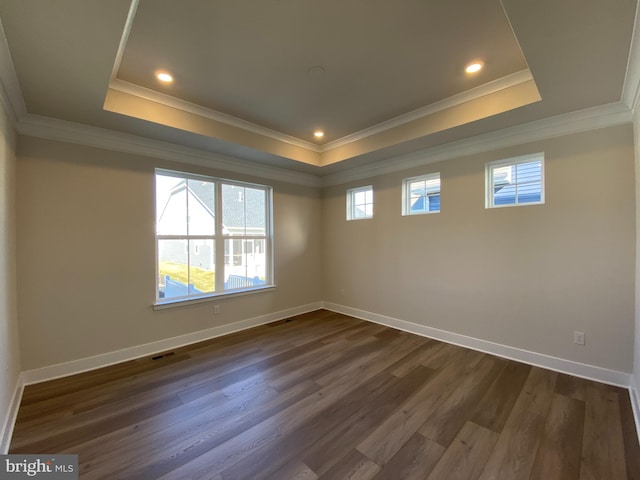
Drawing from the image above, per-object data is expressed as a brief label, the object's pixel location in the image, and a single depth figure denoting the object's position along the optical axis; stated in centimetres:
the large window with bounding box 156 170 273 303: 340
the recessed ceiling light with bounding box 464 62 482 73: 228
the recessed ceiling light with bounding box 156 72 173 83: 238
